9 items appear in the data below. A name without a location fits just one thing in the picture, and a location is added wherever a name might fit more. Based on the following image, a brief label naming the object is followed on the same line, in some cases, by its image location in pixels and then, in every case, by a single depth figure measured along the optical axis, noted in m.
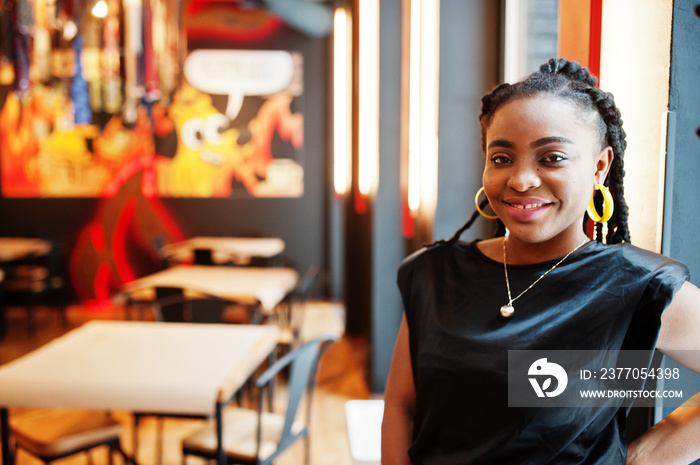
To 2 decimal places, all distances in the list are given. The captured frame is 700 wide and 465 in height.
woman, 0.85
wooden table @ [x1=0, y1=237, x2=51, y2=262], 4.39
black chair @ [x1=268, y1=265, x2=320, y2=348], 3.31
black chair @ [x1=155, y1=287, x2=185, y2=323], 3.06
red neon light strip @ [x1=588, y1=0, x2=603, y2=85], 1.19
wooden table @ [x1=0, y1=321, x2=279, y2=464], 1.62
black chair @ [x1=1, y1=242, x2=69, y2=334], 4.73
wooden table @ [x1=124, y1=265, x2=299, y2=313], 3.05
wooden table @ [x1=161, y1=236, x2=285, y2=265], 4.31
